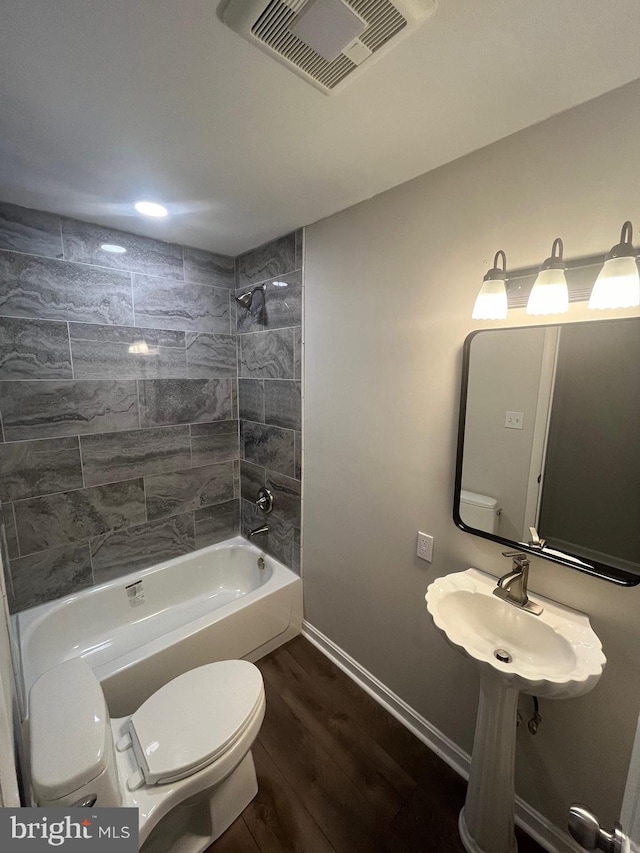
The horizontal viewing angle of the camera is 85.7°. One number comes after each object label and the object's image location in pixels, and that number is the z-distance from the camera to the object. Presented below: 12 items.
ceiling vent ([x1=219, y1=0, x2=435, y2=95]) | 0.75
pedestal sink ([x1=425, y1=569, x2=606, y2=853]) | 1.01
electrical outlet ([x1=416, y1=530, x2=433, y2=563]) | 1.50
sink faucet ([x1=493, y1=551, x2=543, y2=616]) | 1.17
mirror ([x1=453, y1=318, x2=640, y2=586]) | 1.02
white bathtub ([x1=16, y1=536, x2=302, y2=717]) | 1.63
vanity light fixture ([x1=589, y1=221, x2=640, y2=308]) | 0.89
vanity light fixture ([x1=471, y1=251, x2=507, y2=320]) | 1.12
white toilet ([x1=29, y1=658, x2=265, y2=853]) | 0.89
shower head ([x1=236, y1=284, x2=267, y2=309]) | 2.30
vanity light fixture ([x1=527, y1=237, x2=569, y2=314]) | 1.00
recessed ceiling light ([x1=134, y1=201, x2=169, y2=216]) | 1.68
